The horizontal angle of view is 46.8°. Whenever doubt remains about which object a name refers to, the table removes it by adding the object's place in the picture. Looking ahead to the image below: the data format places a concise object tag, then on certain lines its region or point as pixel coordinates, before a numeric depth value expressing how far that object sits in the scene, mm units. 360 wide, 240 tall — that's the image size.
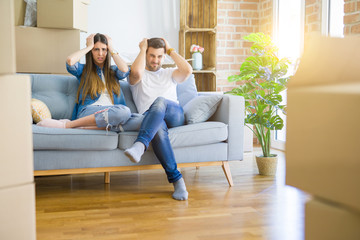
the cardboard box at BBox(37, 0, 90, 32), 3273
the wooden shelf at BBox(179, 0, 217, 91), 4625
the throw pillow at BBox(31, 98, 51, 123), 2760
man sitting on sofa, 2582
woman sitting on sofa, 2928
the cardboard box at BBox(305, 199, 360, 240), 560
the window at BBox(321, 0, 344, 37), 3676
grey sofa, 2506
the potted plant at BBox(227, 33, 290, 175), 3211
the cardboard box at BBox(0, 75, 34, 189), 751
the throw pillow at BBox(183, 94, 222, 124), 2896
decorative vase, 4520
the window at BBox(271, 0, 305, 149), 4346
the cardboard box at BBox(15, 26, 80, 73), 3301
